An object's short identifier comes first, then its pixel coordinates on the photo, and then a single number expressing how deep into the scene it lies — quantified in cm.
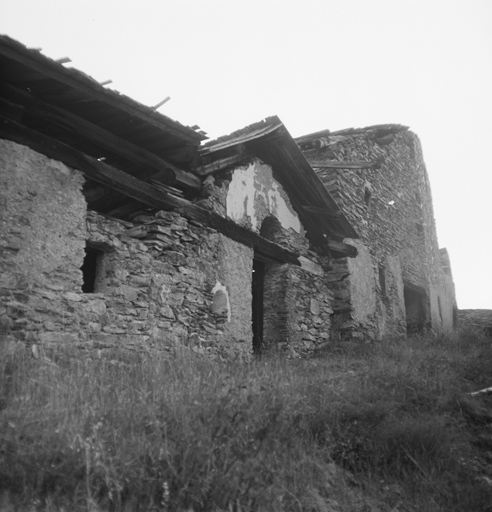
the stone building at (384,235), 1161
